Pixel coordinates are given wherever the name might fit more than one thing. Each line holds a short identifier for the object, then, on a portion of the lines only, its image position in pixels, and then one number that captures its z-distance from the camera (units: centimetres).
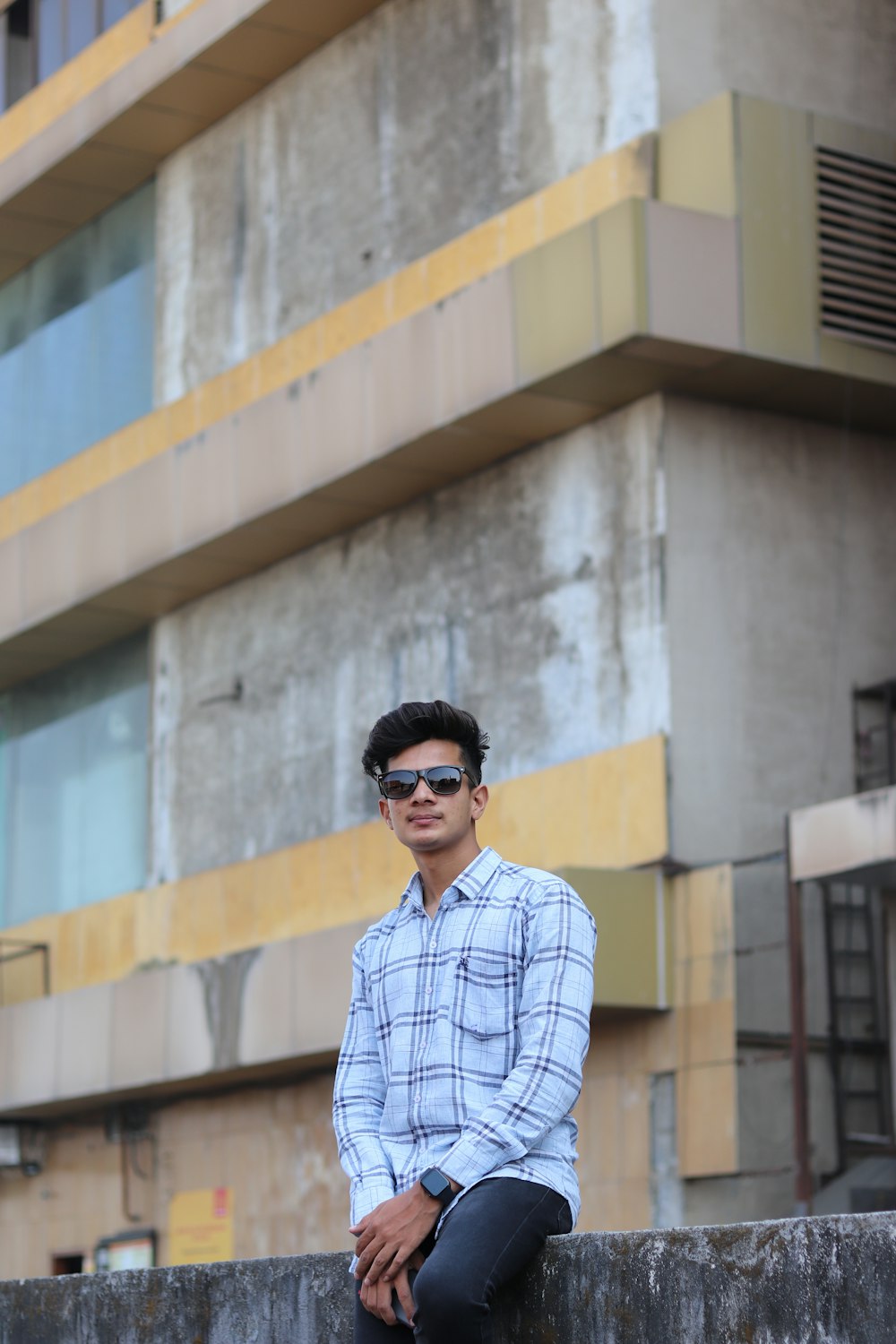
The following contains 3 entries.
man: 482
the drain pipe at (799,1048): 1402
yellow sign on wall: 1942
